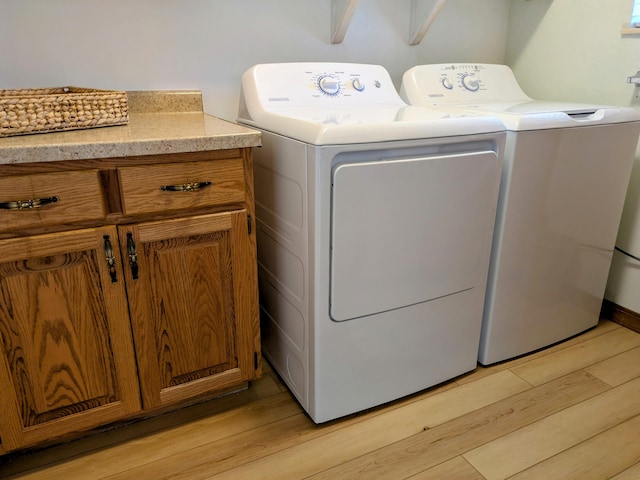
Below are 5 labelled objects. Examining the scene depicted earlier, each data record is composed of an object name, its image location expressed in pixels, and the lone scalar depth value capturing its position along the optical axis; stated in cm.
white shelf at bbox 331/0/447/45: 188
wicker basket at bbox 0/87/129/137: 116
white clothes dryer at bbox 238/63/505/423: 129
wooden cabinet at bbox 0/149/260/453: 112
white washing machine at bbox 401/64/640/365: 158
